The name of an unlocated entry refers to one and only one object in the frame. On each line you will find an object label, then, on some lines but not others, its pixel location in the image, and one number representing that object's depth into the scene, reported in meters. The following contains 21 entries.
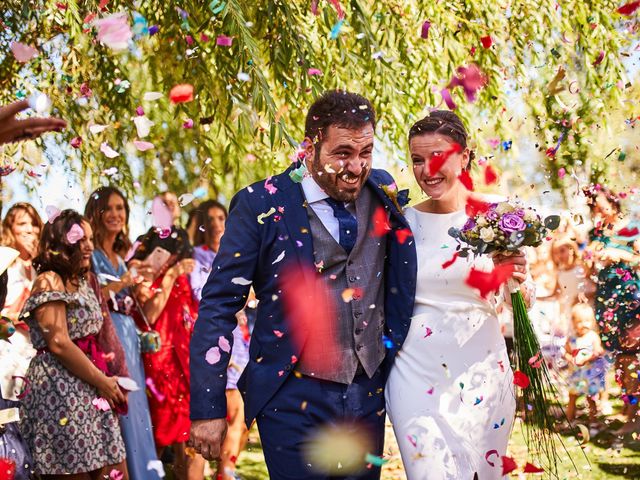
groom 3.12
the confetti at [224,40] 5.40
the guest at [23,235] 5.72
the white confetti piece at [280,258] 3.20
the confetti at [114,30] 5.04
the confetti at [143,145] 5.68
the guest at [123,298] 5.38
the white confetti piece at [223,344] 3.10
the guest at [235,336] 5.90
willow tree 5.52
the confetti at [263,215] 3.21
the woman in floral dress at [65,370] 4.43
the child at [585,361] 7.47
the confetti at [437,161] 3.43
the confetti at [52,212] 4.66
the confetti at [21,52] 5.29
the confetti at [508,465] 3.30
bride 3.25
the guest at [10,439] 3.63
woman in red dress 5.75
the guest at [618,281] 6.39
